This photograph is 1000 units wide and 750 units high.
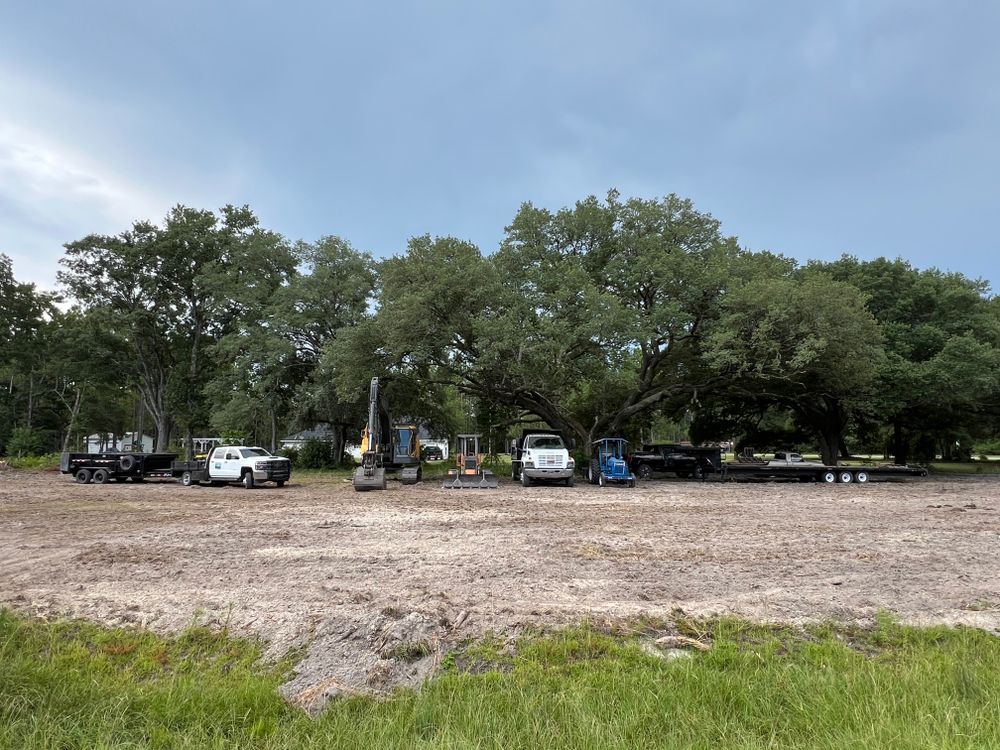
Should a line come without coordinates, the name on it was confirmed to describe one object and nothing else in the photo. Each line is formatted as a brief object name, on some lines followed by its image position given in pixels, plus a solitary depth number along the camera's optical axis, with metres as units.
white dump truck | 26.00
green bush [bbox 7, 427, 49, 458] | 42.95
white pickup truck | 25.81
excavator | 23.52
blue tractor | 27.12
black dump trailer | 28.08
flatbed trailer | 29.31
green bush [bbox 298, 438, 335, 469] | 40.00
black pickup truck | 32.47
